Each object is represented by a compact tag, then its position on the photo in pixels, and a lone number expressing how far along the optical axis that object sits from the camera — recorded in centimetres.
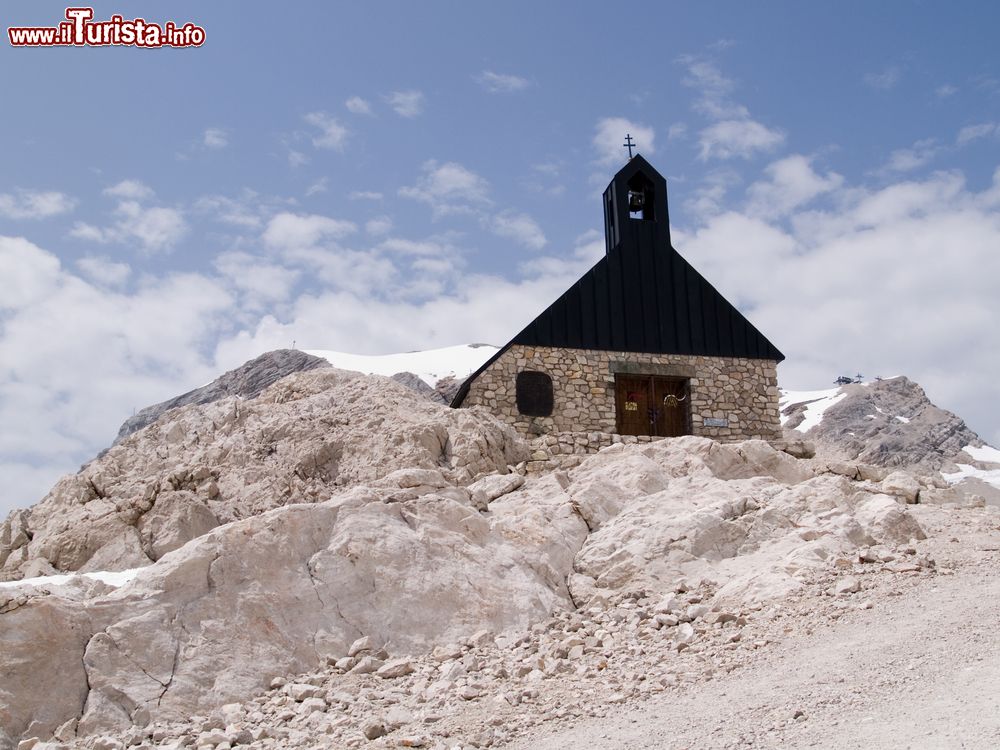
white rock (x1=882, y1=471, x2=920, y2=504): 1342
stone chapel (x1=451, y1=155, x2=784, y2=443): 2073
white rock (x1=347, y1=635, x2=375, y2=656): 910
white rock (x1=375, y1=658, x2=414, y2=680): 869
